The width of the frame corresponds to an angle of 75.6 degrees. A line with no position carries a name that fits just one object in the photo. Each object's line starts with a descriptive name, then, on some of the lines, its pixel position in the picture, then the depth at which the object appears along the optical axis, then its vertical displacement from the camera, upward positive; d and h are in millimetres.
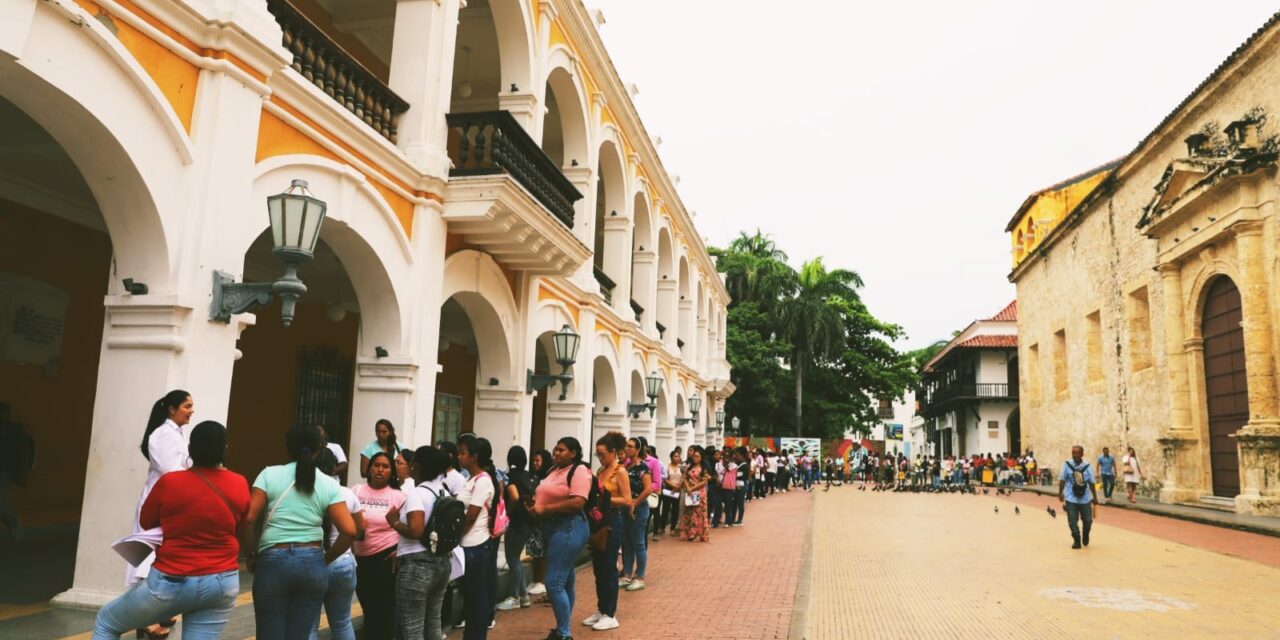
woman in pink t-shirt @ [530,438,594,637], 6047 -647
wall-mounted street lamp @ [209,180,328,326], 5711 +1310
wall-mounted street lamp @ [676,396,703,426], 26422 +908
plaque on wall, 8500 +948
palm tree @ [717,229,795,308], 46031 +8859
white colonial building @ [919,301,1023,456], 42656 +2960
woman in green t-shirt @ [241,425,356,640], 3990 -572
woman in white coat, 4695 -140
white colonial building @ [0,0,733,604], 5582 +1961
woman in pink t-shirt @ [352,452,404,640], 5090 -788
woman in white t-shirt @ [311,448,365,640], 4512 -871
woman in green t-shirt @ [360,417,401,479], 7152 -179
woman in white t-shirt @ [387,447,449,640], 5016 -898
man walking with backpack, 11859 -663
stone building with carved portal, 16828 +3860
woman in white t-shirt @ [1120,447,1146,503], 20781 -575
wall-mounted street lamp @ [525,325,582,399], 12156 +1122
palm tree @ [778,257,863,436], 44000 +5900
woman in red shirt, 3531 -583
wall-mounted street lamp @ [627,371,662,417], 18625 +1000
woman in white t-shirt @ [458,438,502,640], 5539 -764
